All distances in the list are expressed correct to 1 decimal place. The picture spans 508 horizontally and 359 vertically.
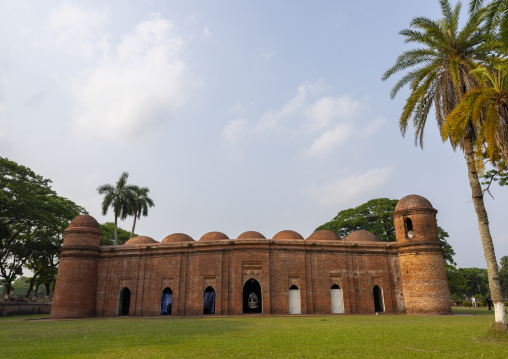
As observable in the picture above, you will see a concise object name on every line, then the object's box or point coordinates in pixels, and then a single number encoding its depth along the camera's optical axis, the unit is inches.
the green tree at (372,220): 1670.8
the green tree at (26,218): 1183.6
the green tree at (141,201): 1672.0
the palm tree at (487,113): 449.1
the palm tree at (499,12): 312.7
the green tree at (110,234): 1828.0
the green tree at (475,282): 2519.7
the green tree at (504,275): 2293.3
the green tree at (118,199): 1583.4
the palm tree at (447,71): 504.4
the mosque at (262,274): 968.9
